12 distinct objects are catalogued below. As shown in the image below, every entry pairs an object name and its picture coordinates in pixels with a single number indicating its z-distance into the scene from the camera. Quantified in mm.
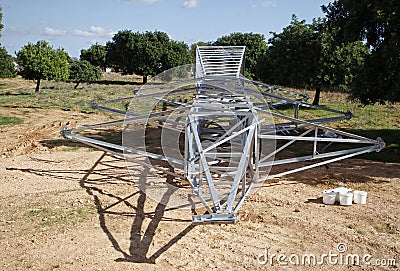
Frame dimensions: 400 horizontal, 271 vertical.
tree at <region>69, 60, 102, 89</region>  33562
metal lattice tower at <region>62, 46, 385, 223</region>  4667
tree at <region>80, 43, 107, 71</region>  56938
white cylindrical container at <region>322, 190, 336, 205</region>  6488
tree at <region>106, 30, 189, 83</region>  41625
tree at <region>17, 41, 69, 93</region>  24750
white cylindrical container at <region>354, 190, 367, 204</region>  6506
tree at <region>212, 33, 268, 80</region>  34906
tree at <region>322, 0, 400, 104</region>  9156
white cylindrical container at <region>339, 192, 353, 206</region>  6418
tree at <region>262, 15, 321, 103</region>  16969
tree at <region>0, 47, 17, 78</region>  31972
